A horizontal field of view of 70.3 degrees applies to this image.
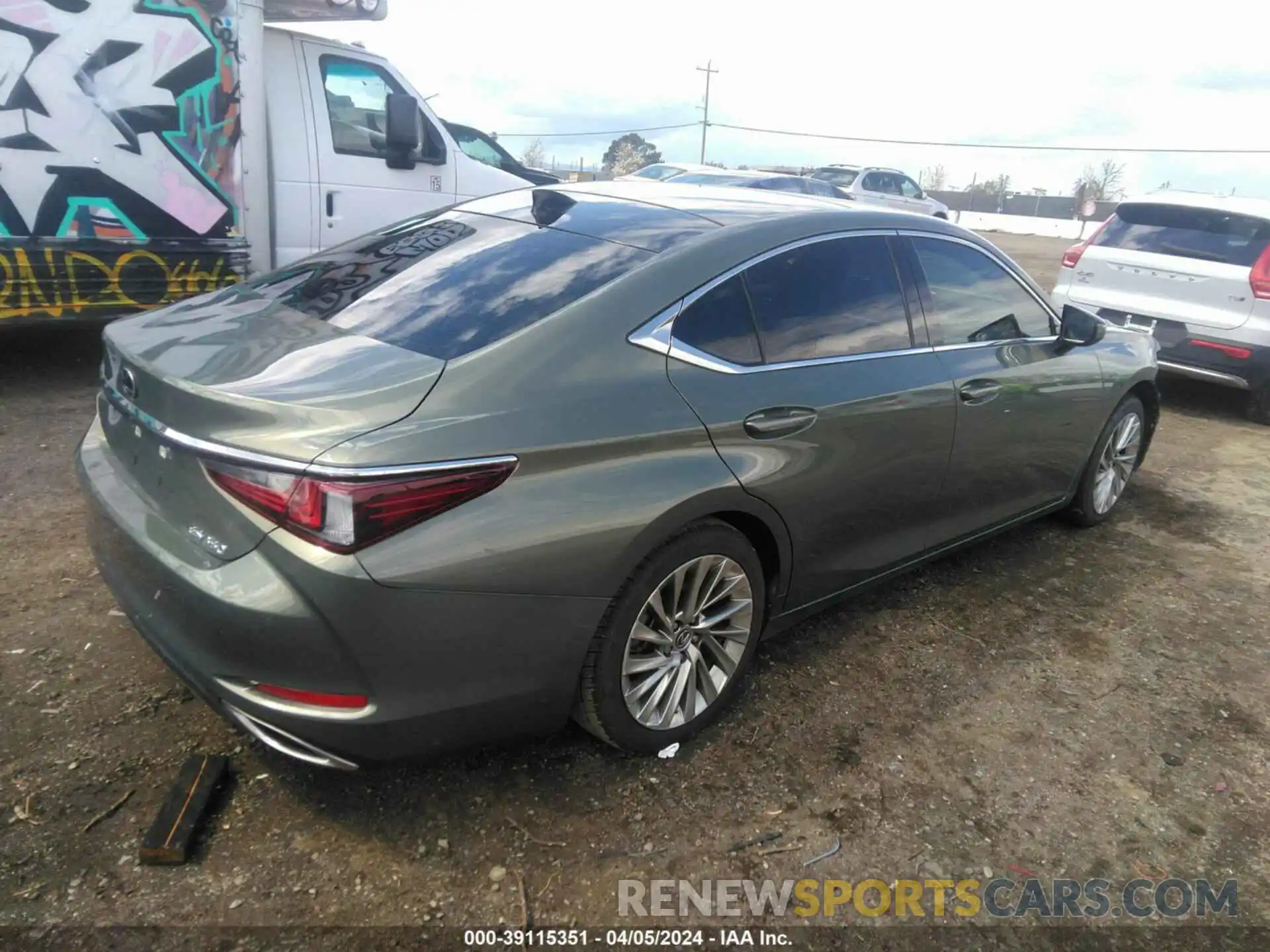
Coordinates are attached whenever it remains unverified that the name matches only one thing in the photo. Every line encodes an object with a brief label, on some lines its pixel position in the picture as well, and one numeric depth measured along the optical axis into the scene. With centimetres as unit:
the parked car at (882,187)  2172
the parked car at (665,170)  1625
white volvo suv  703
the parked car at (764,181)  1379
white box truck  525
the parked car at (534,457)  204
